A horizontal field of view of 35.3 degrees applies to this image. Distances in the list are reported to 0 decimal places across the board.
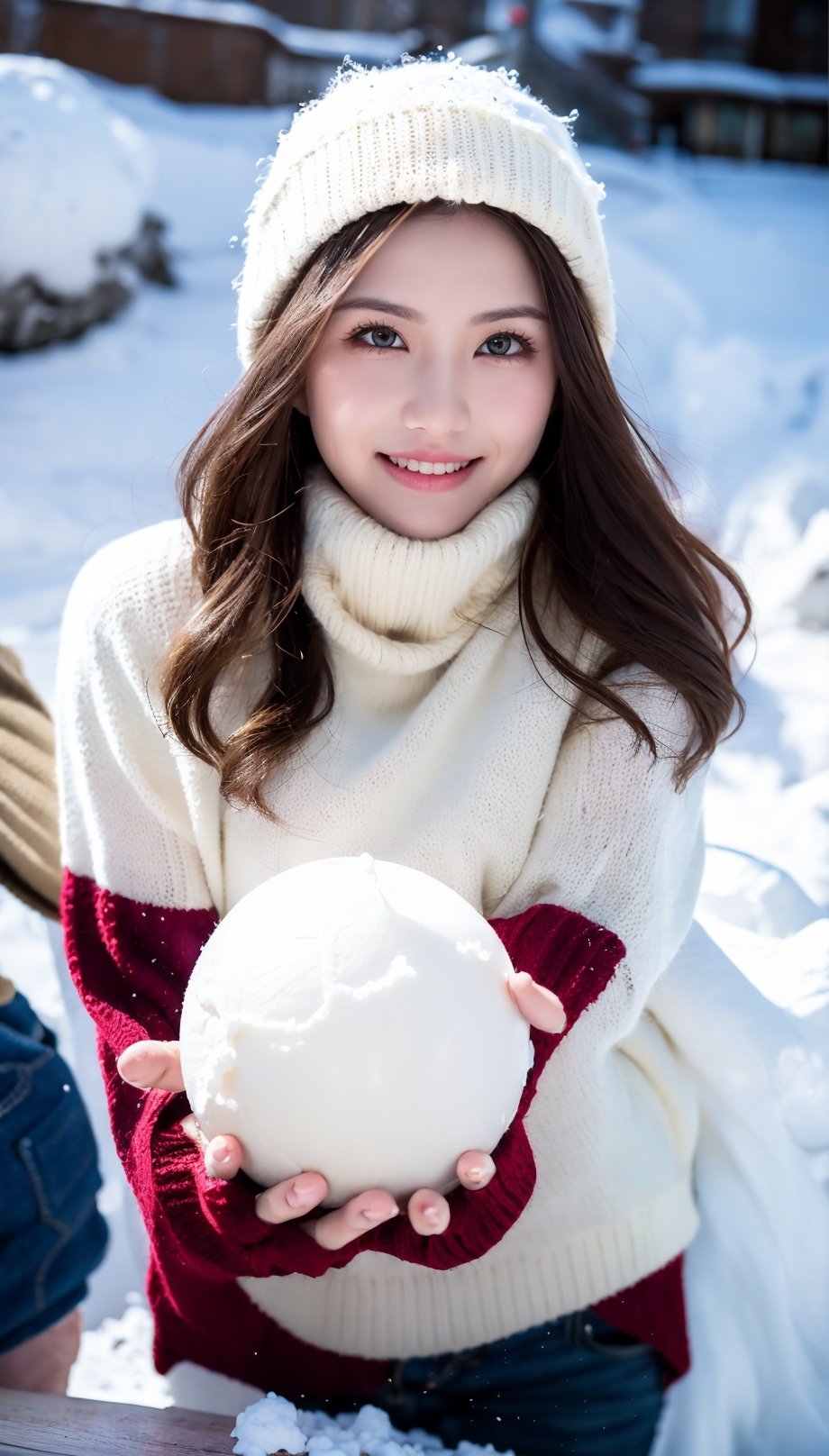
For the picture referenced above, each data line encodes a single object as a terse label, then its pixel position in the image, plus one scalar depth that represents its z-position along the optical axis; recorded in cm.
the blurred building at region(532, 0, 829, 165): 1226
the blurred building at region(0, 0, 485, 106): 1072
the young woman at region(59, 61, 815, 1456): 162
